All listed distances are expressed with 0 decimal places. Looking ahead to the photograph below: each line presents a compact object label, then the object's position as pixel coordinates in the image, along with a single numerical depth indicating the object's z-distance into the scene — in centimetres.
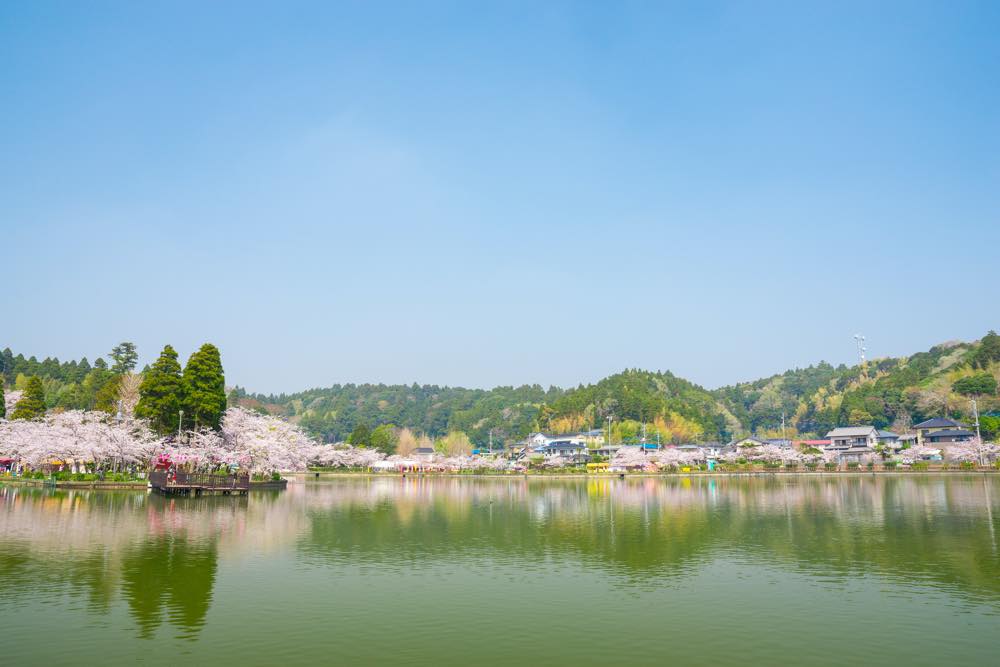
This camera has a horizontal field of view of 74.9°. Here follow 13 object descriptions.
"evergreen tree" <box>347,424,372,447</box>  14388
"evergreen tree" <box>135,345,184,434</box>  6041
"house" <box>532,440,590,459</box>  14188
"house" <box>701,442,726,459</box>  12842
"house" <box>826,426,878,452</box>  12462
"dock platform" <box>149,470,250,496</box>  5097
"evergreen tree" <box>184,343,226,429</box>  6188
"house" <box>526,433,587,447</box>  15625
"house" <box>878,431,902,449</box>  12631
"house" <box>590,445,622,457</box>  13625
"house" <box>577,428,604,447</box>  14838
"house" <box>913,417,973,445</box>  11006
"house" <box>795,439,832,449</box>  13762
